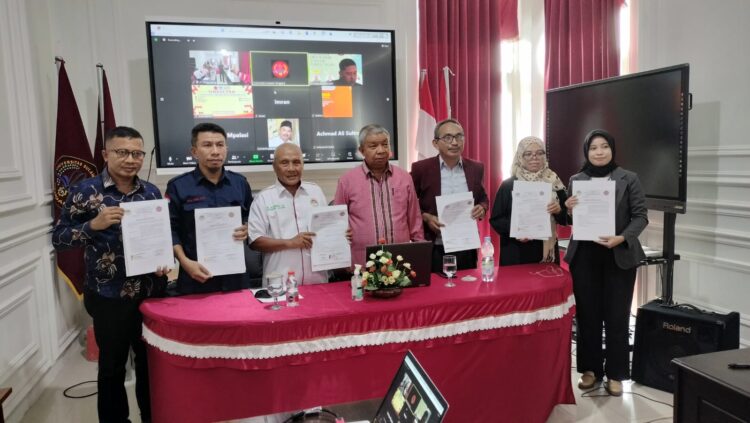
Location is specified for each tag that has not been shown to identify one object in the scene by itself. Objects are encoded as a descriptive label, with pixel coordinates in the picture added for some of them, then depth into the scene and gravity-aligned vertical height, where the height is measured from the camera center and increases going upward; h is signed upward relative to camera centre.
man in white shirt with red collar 2.59 -0.30
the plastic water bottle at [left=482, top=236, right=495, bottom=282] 2.67 -0.61
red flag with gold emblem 3.50 +0.06
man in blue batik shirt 2.32 -0.42
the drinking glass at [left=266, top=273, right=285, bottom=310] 2.26 -0.57
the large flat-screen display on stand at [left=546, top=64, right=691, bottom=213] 3.32 +0.19
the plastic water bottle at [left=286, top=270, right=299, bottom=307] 2.32 -0.62
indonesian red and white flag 4.30 +0.28
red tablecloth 2.14 -0.86
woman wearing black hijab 2.85 -0.73
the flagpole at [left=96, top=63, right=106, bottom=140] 3.54 +0.54
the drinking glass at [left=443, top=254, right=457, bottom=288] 2.73 -0.60
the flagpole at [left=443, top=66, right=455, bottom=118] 4.33 +0.59
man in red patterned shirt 2.82 -0.24
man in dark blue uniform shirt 2.50 -0.18
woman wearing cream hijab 3.04 -0.35
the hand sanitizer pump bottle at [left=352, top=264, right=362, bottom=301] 2.39 -0.61
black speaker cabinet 2.90 -1.13
